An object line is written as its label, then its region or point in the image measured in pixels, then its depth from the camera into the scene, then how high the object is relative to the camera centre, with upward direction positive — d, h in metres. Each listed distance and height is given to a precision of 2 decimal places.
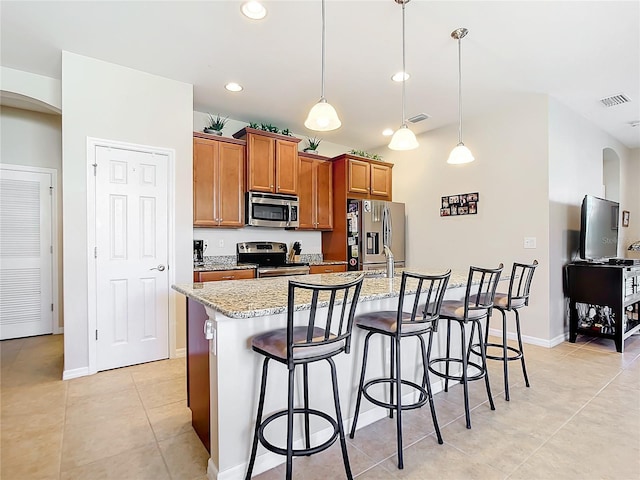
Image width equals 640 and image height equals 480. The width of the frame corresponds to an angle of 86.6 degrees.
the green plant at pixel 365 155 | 5.08 +1.30
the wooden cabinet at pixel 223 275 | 3.63 -0.38
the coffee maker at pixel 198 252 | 4.12 -0.13
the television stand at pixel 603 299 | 3.58 -0.67
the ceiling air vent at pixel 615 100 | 3.82 +1.60
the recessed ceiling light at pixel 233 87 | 3.53 +1.63
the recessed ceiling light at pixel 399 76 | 3.31 +1.61
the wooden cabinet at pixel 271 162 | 4.18 +1.01
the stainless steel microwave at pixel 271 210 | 4.21 +0.40
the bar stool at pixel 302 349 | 1.44 -0.49
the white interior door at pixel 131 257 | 3.11 -0.15
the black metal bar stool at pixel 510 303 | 2.50 -0.50
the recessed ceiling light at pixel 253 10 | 2.31 +1.61
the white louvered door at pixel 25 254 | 4.02 -0.14
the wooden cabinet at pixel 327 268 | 4.49 -0.38
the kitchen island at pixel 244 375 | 1.60 -0.71
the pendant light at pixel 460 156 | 2.89 +0.72
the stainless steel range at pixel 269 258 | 4.05 -0.24
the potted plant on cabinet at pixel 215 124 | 4.03 +1.43
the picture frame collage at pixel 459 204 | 4.39 +0.47
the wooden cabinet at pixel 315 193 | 4.76 +0.68
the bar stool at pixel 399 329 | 1.80 -0.51
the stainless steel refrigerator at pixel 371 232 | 4.70 +0.11
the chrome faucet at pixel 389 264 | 2.64 -0.19
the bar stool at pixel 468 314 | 2.18 -0.50
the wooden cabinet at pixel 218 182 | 3.88 +0.70
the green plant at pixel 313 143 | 4.95 +1.49
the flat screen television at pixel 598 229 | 3.90 +0.12
